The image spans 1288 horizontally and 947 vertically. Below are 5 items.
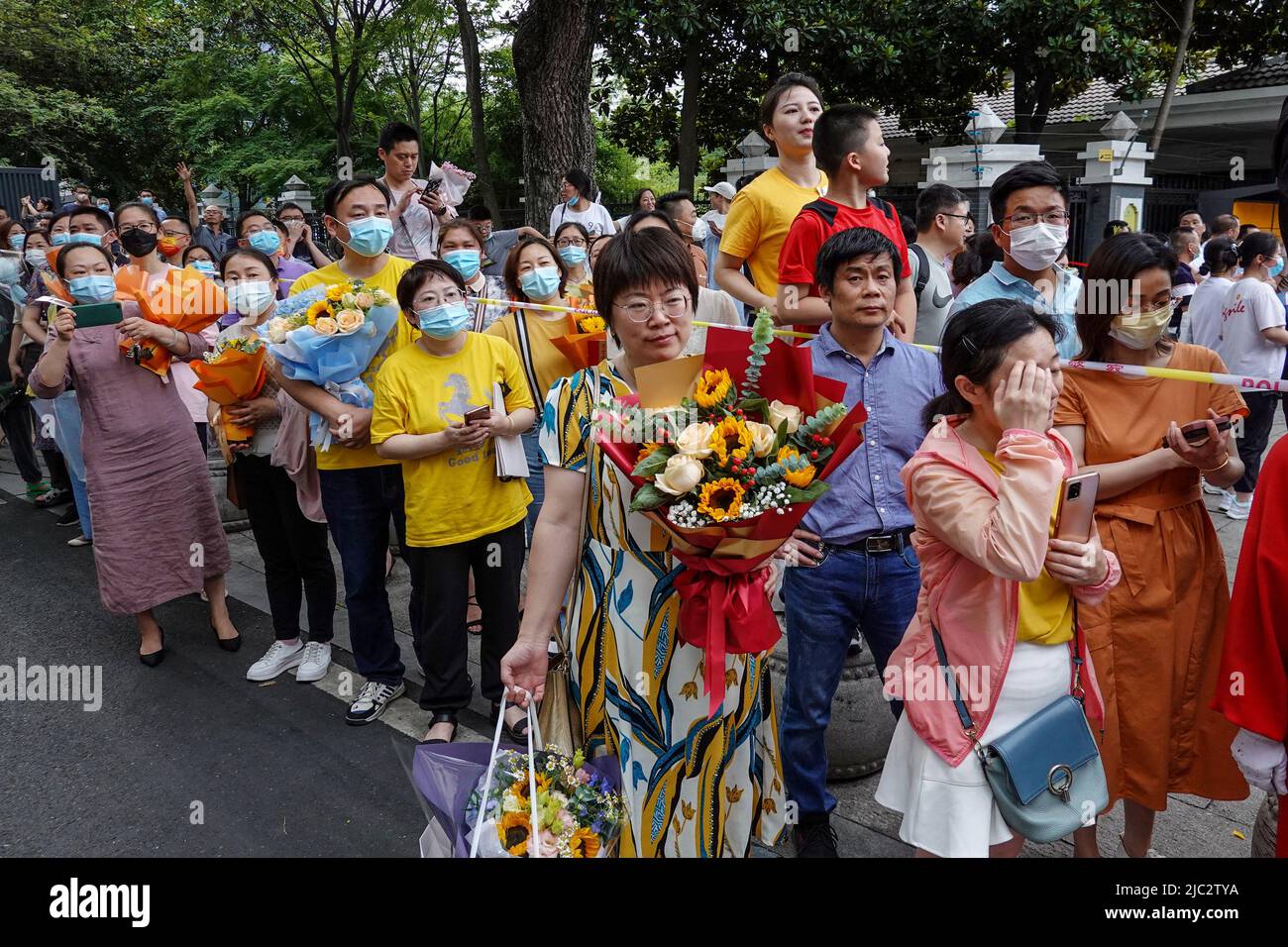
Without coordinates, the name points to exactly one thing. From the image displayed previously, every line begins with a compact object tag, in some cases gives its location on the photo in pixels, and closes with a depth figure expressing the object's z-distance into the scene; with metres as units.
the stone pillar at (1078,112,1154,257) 12.20
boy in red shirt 3.46
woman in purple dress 4.79
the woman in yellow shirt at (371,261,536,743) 3.81
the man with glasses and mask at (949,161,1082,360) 3.23
